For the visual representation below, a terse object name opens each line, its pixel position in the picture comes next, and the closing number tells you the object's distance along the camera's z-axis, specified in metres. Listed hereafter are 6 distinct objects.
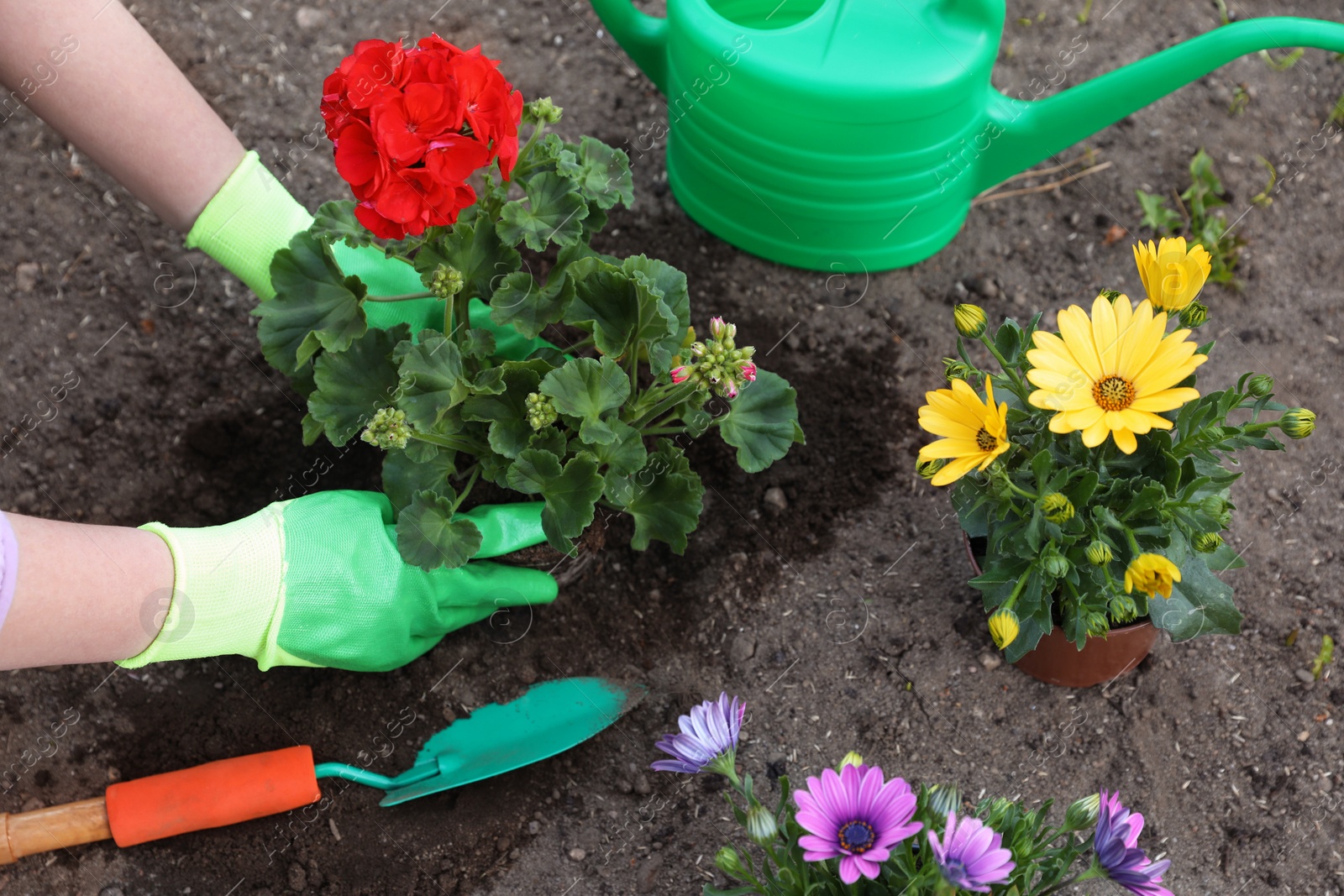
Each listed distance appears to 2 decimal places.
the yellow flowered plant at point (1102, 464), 0.91
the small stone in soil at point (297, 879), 1.03
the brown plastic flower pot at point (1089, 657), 1.01
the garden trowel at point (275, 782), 1.01
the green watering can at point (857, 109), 1.09
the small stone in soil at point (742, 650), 1.09
